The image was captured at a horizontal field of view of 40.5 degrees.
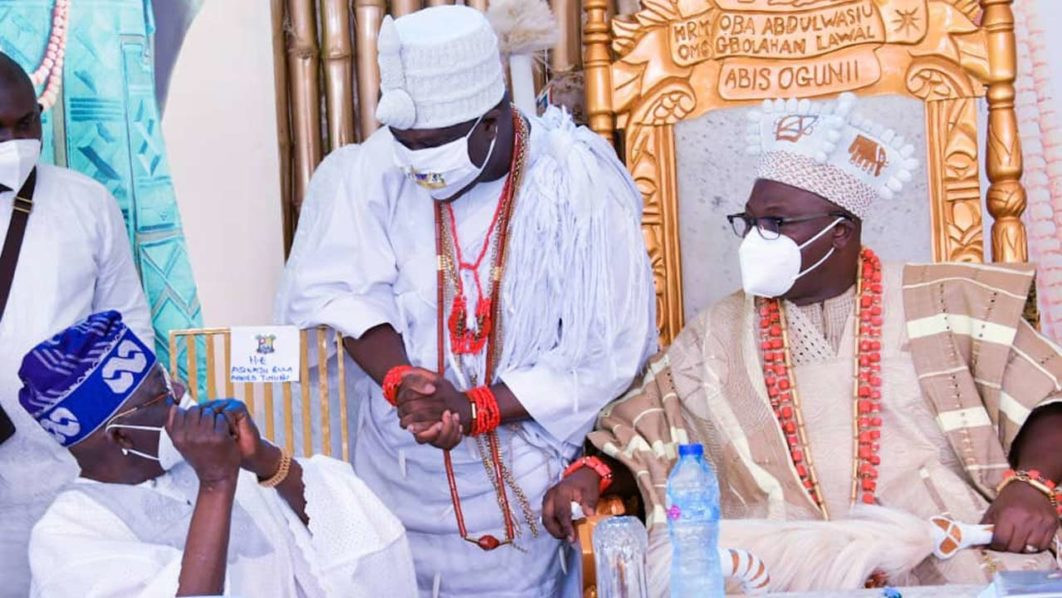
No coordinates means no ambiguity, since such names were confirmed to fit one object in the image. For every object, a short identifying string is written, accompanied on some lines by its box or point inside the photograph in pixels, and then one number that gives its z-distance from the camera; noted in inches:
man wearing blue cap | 96.0
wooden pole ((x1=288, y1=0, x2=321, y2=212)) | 192.9
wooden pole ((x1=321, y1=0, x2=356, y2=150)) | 192.2
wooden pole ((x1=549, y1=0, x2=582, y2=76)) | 191.9
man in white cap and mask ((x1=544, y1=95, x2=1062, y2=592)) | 133.5
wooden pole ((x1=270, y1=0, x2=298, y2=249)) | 192.2
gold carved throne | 165.5
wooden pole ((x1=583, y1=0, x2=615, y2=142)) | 170.9
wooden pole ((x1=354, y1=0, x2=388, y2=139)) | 191.2
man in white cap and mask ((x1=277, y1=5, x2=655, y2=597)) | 138.9
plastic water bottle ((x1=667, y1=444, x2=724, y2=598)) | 96.4
